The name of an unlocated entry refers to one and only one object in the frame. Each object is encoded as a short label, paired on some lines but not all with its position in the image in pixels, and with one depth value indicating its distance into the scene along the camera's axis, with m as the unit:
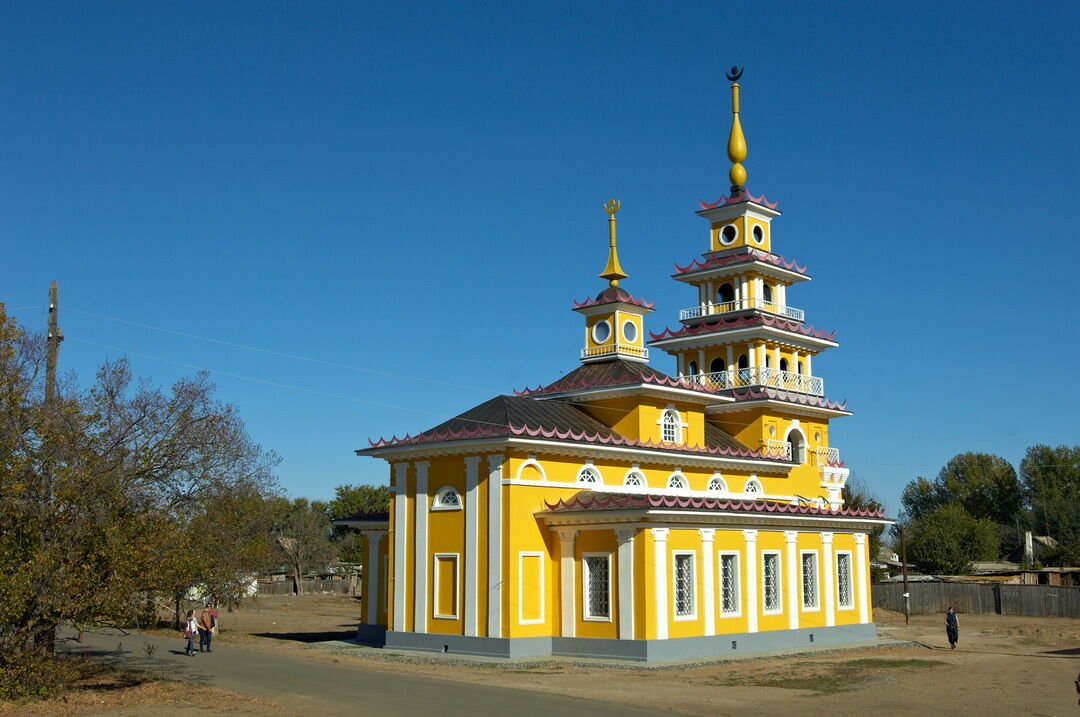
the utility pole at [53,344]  23.25
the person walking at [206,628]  34.12
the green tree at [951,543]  75.94
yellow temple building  31.91
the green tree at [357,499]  103.69
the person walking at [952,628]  37.34
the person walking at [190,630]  32.81
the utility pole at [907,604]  53.09
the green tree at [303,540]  81.38
